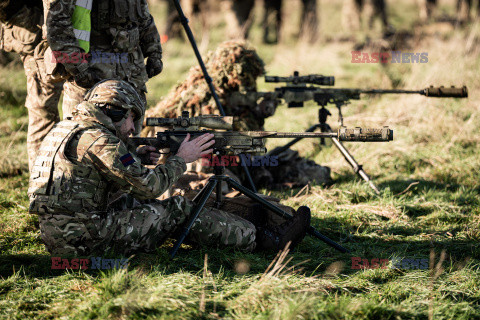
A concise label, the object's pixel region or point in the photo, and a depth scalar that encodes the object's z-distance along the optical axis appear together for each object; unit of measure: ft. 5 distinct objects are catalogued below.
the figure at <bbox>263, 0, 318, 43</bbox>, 101.73
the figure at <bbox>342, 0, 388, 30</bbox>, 141.18
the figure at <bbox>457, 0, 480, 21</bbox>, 140.38
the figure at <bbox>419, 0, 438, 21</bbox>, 131.93
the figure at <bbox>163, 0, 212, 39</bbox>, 106.01
